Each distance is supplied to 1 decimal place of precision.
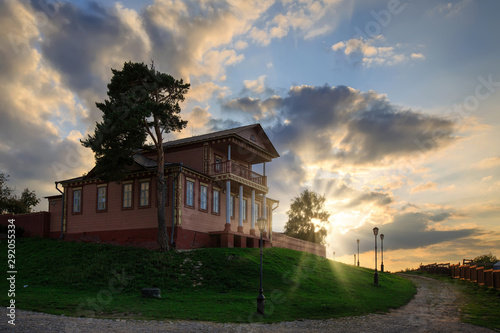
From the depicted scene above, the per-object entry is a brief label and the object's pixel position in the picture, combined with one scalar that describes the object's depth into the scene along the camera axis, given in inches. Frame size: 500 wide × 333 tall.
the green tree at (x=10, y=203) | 2091.5
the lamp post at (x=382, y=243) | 1528.5
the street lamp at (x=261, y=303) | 718.5
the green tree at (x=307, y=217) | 2778.1
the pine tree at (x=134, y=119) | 1149.7
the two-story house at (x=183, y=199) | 1268.5
